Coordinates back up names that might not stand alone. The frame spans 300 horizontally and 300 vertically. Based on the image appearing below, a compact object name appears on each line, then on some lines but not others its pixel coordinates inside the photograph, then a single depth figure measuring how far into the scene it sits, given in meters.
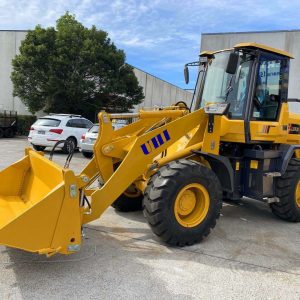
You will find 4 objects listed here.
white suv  15.55
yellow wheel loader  4.14
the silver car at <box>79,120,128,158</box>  14.50
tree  23.53
